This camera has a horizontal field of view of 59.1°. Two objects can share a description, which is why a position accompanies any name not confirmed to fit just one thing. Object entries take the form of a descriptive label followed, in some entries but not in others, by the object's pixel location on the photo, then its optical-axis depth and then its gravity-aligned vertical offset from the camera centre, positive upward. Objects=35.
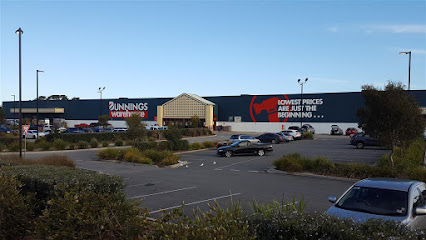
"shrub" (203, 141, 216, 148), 38.72 -2.93
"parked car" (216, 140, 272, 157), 29.64 -2.60
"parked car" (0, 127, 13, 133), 52.42 -2.31
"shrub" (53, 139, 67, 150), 36.39 -2.98
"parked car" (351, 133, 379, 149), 35.22 -2.27
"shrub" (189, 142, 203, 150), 36.50 -2.98
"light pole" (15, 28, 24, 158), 25.22 +2.59
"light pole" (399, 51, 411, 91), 35.97 +5.14
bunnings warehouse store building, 67.19 +1.22
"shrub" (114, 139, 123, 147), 40.51 -3.04
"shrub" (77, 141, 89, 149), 38.25 -3.11
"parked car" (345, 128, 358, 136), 60.56 -2.23
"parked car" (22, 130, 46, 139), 49.53 -2.64
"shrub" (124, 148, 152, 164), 24.92 -2.89
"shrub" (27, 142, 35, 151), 34.77 -2.99
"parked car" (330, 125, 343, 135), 63.67 -2.38
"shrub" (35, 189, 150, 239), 4.94 -1.43
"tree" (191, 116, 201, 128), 64.50 -1.12
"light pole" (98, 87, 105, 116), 88.15 +1.80
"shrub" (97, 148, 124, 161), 27.19 -2.90
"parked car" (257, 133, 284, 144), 42.97 -2.50
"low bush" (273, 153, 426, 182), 15.15 -2.38
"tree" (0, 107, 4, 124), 74.49 -0.79
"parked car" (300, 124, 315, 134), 61.42 -1.92
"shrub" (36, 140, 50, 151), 35.47 -3.01
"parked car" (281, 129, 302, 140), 48.51 -2.26
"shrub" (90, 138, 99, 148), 39.70 -3.02
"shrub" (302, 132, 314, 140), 51.09 -2.62
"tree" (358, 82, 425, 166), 16.00 +0.06
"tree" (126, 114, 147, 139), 30.98 -1.00
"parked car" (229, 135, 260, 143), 39.55 -2.29
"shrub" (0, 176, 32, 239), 6.30 -1.71
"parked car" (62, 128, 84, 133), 51.69 -2.21
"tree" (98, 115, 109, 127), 72.00 -0.94
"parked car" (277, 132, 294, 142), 44.56 -2.43
